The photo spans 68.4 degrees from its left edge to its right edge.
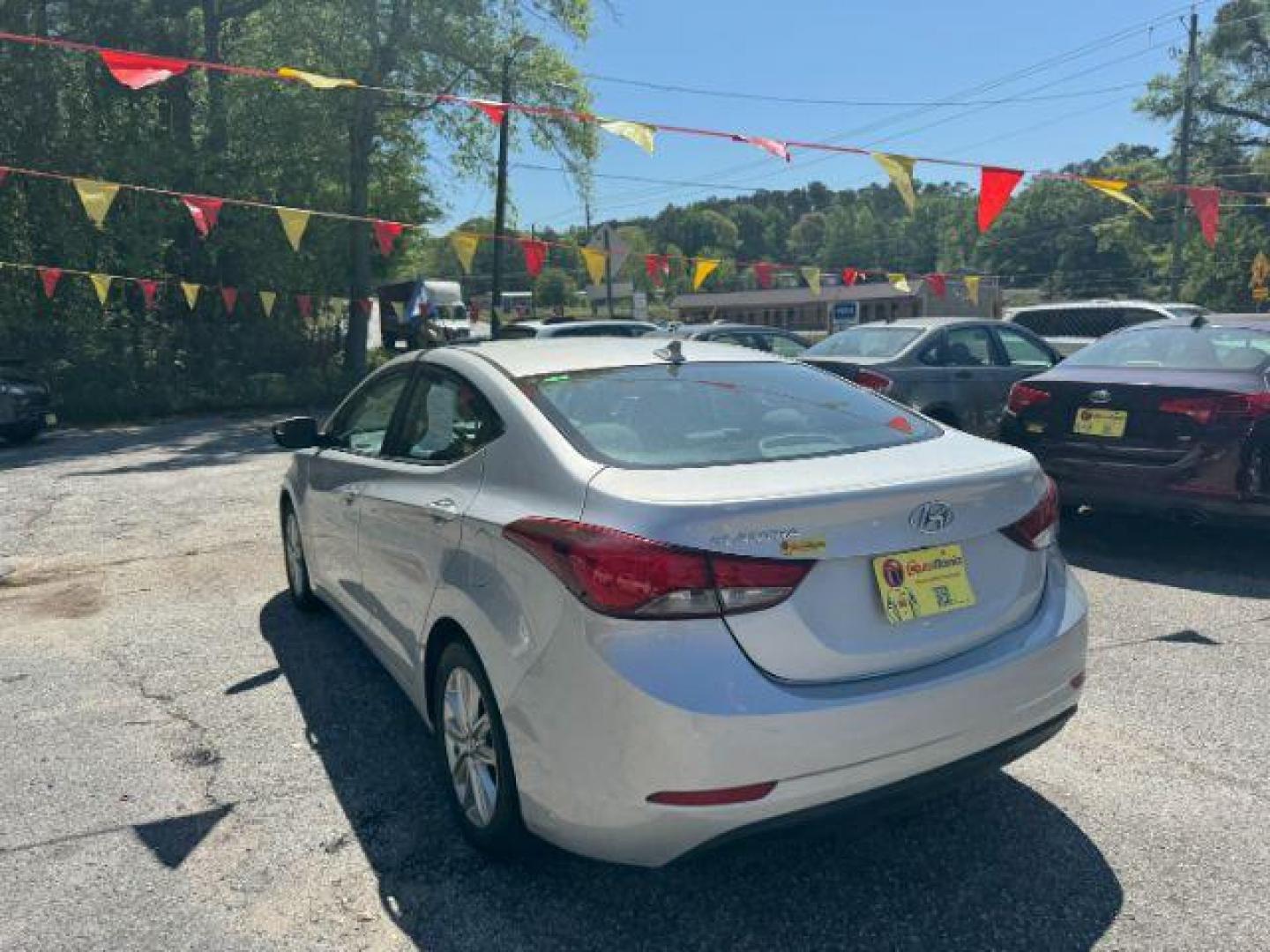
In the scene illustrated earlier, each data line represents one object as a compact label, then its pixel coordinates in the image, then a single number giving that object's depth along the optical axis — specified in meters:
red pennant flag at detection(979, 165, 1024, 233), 9.87
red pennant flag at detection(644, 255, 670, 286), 16.14
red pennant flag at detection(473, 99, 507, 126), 9.41
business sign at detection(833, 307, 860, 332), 32.39
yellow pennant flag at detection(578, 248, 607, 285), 15.22
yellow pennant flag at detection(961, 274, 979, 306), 15.25
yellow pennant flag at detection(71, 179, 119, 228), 10.98
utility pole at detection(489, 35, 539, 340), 20.67
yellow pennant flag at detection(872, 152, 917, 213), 9.84
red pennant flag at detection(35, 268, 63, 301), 16.59
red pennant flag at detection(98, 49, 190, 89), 7.71
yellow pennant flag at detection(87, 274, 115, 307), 16.33
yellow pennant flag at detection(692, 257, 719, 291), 15.39
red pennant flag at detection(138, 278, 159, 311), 18.00
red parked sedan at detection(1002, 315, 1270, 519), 5.38
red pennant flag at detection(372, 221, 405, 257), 14.35
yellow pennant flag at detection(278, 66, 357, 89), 8.51
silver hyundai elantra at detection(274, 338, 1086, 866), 2.16
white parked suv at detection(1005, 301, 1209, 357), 11.98
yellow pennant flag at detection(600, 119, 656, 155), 9.47
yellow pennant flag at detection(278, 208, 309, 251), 12.27
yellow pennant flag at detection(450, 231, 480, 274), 14.05
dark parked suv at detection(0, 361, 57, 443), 13.82
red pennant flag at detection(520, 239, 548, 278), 15.98
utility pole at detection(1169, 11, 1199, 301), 28.20
